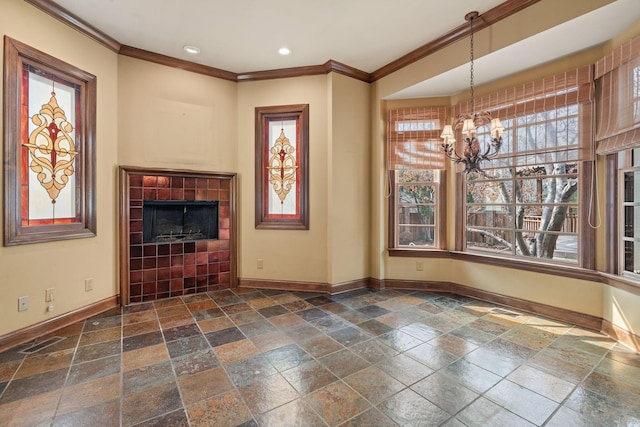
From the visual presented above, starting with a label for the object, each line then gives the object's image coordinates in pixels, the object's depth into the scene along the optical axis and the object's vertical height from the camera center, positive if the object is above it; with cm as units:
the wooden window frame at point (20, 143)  251 +62
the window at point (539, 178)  295 +38
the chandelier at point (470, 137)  259 +68
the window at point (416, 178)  406 +48
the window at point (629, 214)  261 -3
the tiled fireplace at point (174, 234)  357 -29
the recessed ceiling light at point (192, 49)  351 +197
